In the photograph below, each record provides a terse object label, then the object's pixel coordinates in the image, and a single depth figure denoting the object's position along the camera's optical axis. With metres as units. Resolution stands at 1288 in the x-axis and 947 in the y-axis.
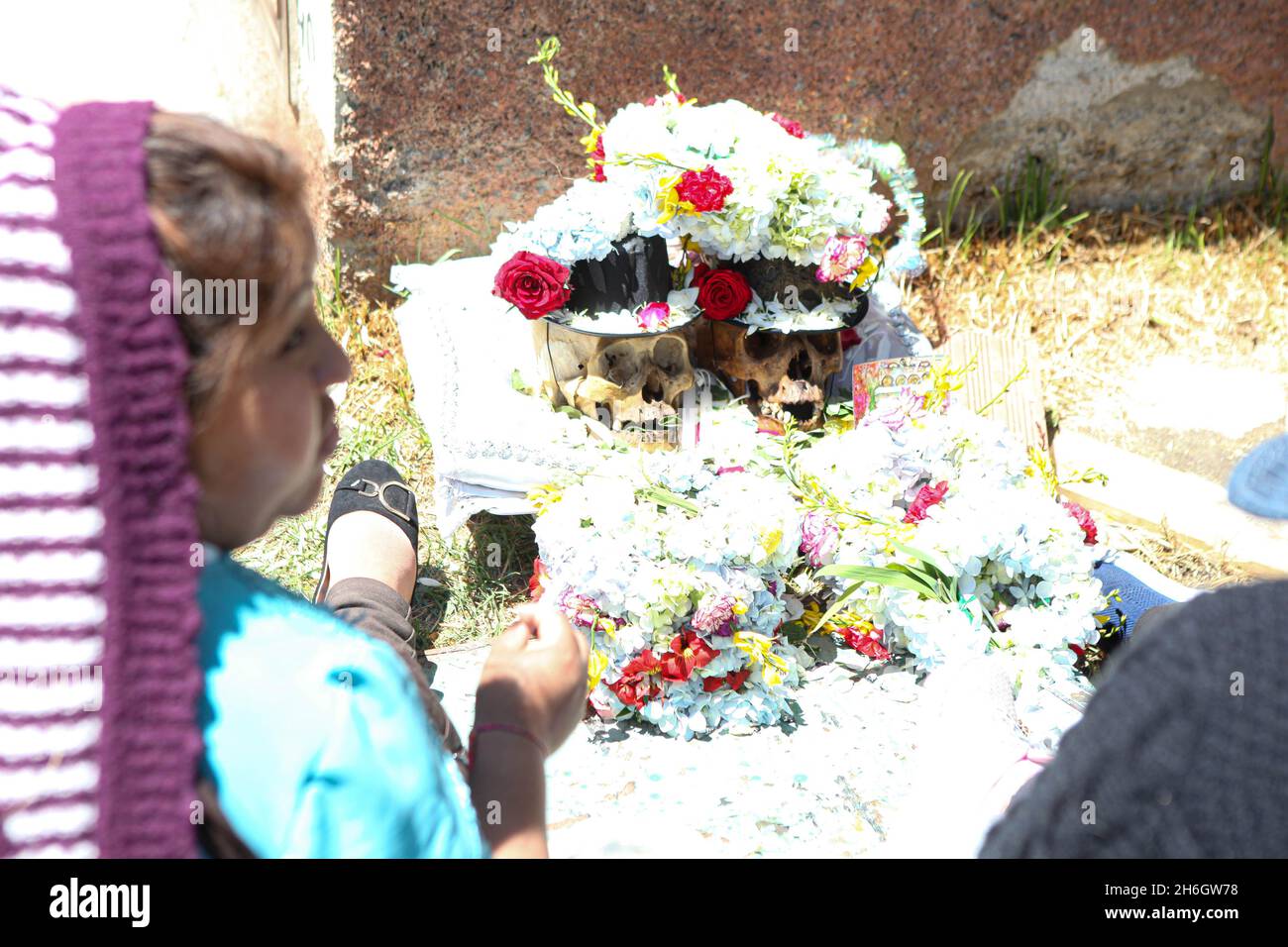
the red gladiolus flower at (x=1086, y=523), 2.30
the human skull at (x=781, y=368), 2.56
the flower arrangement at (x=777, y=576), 2.04
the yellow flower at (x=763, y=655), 2.05
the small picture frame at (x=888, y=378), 2.58
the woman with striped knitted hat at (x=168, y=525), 0.73
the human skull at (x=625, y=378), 2.48
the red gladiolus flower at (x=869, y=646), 2.23
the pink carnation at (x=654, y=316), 2.42
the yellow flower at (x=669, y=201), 2.33
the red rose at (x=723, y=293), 2.46
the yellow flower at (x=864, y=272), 2.53
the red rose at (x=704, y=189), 2.30
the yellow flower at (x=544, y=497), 2.22
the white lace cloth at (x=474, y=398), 2.37
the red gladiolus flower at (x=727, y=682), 2.09
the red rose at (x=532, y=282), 2.37
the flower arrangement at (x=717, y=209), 2.37
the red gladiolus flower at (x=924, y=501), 2.27
